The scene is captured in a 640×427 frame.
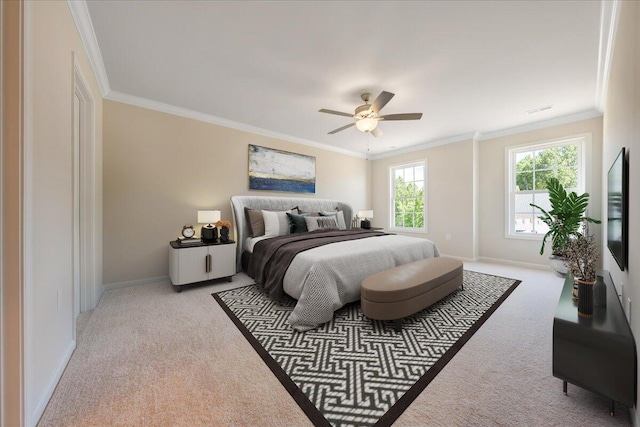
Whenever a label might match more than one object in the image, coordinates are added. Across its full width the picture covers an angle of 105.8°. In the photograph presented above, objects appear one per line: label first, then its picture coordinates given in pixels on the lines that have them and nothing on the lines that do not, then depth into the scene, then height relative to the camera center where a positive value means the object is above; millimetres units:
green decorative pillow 4043 -218
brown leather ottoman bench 2066 -713
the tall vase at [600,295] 1604 -565
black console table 1203 -753
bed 2203 -591
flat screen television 1528 +18
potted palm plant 3555 -80
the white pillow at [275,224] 3866 -210
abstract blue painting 4453 +802
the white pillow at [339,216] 4713 -101
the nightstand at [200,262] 3078 -692
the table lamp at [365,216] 5555 -116
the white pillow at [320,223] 4085 -205
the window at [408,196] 5836 +392
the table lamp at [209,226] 3454 -224
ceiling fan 2854 +1190
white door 2422 +141
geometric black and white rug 1353 -1065
